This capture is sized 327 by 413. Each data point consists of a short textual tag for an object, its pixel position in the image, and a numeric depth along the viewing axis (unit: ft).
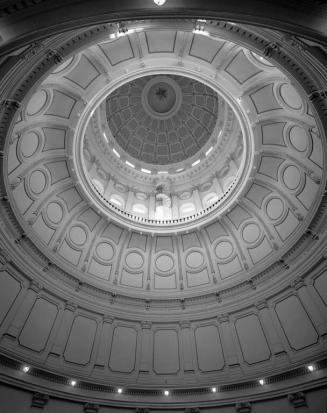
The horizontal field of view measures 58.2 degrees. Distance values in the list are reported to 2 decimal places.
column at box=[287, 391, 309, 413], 46.47
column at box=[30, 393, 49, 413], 47.39
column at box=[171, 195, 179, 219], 82.23
